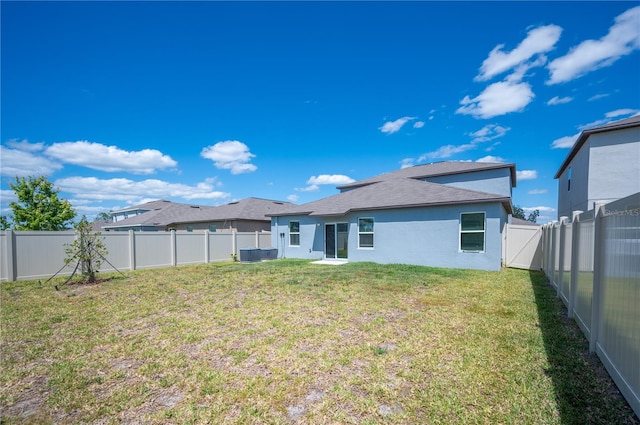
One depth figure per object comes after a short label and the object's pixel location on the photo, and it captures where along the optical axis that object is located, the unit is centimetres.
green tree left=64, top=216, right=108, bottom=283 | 1059
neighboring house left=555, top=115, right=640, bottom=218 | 1312
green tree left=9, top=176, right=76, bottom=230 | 2391
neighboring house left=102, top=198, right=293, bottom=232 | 2294
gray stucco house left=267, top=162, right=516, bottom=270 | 1173
